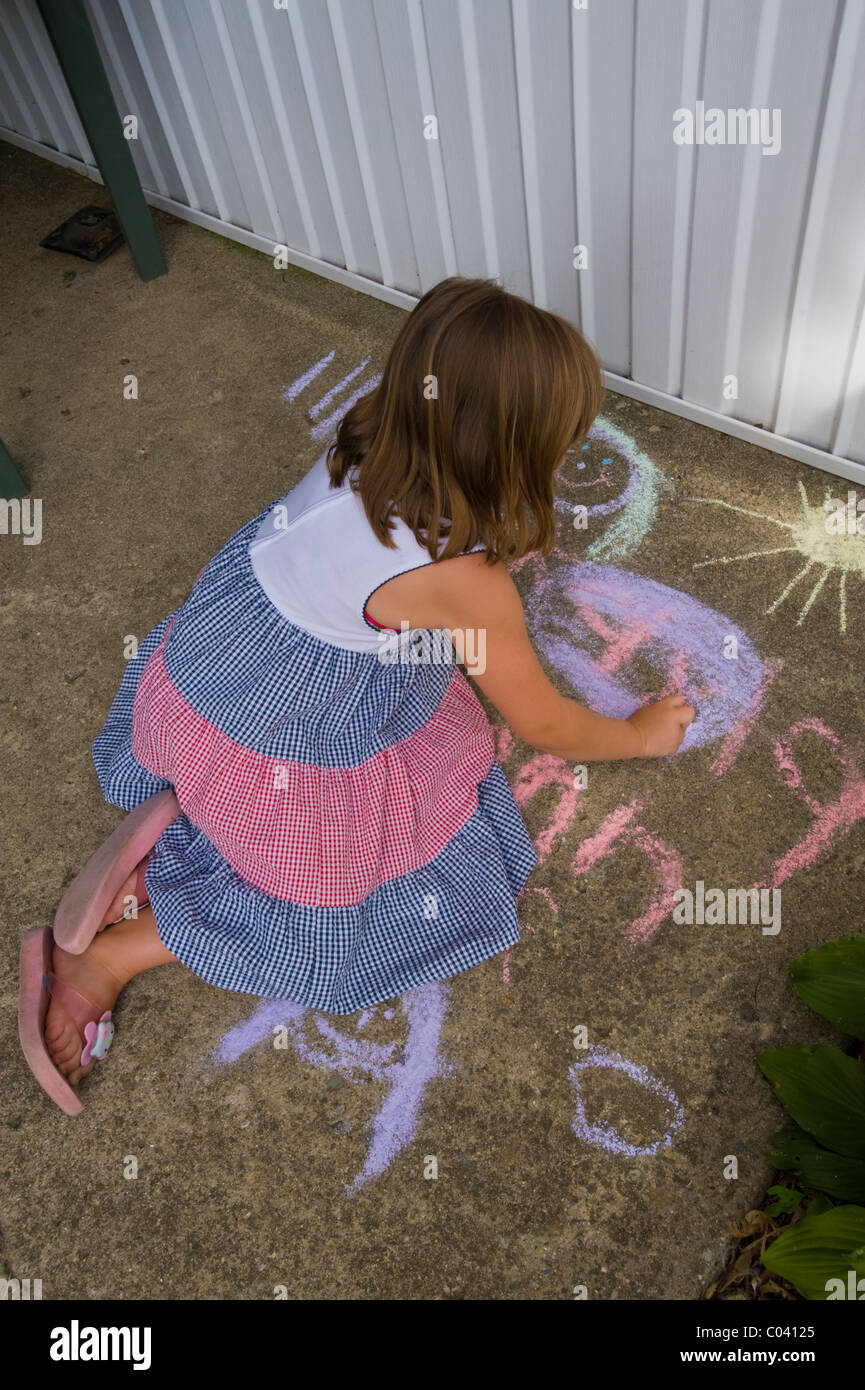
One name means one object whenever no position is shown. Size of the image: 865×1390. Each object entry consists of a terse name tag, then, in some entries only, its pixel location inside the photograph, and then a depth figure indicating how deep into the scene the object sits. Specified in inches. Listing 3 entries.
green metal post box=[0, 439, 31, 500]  112.3
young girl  61.2
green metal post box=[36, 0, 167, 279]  112.5
